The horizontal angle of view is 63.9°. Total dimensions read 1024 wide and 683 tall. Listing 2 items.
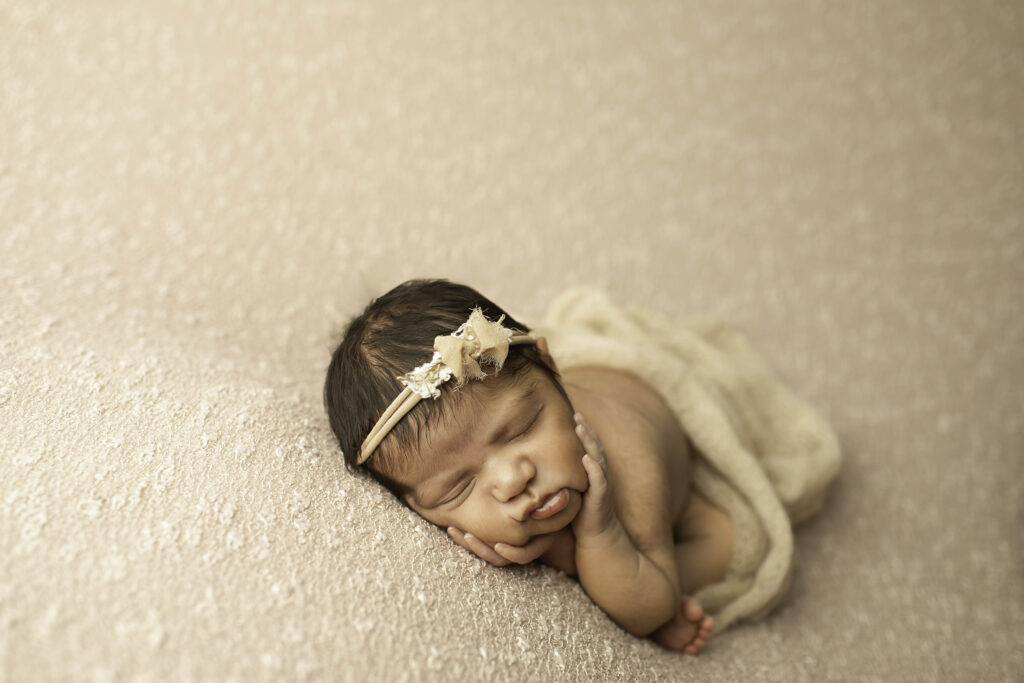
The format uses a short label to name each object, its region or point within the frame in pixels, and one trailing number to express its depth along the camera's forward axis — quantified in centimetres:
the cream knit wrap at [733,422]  134
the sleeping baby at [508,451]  101
